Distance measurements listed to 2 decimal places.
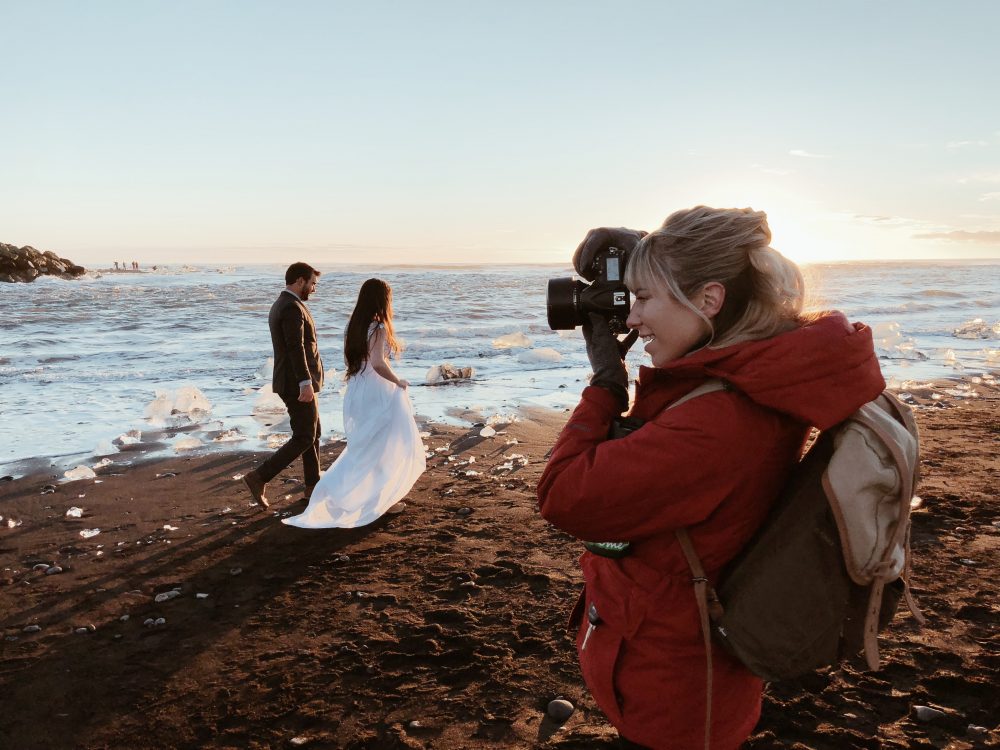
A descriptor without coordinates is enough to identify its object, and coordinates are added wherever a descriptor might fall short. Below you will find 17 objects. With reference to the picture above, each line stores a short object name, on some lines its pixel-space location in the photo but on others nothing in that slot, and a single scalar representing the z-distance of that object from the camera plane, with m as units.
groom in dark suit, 6.11
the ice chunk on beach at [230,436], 8.37
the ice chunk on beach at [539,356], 14.28
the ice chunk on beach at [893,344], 13.95
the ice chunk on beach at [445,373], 12.01
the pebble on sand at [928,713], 3.04
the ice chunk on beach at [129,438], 8.24
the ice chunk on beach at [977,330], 17.44
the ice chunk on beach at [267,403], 9.99
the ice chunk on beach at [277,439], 8.22
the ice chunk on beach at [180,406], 9.59
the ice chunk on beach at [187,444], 7.96
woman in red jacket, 1.33
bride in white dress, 5.72
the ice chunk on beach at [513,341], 16.42
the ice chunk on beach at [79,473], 6.92
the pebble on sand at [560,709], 3.18
